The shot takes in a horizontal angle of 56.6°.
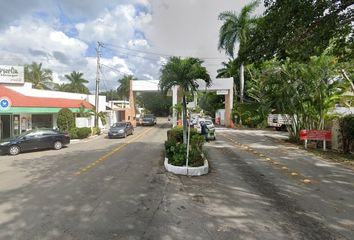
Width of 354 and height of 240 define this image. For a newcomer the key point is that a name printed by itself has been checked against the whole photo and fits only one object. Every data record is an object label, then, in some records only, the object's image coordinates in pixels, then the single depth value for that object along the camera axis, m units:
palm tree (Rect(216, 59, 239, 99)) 59.19
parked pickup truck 37.34
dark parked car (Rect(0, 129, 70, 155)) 19.02
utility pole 33.59
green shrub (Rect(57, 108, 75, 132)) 28.81
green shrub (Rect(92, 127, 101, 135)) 33.42
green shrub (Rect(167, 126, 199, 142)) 17.13
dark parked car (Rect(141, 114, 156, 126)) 50.91
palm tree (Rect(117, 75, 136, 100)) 84.25
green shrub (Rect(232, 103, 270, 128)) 42.00
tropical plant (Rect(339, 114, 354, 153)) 17.36
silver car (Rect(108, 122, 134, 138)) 30.00
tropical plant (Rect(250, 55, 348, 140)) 20.08
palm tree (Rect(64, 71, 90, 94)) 71.12
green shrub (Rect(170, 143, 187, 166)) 12.28
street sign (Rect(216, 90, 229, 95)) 44.97
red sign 19.52
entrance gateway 44.72
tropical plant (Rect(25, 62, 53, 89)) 50.94
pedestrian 25.05
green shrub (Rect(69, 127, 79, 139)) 28.80
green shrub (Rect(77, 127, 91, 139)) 29.02
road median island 11.54
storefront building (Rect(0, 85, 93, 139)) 24.53
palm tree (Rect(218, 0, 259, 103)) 41.19
